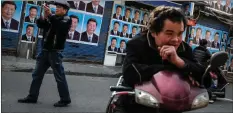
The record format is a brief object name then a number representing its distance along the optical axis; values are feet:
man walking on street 18.39
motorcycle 5.77
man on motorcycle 6.28
